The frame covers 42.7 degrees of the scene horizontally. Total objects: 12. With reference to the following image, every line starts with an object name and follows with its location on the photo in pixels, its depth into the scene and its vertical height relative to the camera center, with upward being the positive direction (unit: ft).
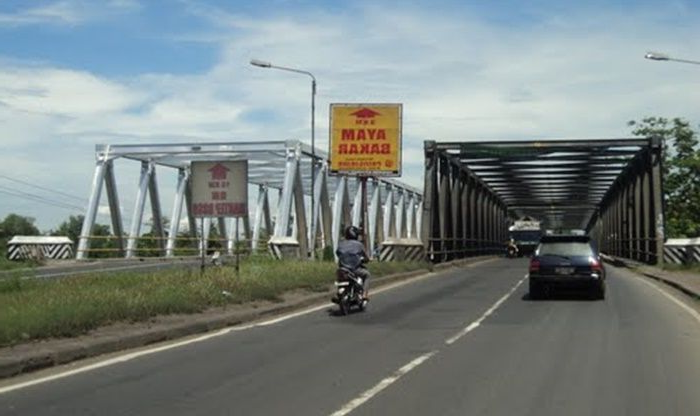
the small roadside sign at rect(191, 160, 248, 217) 67.00 +4.42
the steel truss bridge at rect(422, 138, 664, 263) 138.72 +14.89
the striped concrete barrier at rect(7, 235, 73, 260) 132.87 -0.48
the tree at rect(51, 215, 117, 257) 154.91 -0.05
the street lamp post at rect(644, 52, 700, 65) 86.22 +18.89
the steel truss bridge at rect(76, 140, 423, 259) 158.92 +11.58
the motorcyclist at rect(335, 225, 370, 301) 58.34 -0.49
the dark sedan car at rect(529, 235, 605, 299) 69.62 -1.13
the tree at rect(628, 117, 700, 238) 217.77 +17.90
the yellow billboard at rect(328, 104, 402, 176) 117.50 +14.58
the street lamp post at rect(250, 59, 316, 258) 112.27 +16.34
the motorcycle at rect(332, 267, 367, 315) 57.77 -2.60
